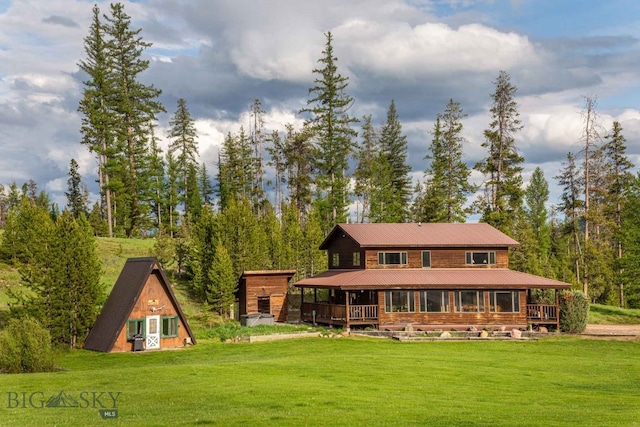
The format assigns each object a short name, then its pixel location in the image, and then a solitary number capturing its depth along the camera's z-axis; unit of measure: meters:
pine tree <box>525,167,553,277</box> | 85.81
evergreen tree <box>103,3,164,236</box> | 65.19
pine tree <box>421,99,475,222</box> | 65.88
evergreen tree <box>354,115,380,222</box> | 76.12
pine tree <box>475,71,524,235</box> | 58.75
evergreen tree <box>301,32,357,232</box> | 66.56
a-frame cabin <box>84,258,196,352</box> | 32.19
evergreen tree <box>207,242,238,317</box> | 45.00
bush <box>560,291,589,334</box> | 40.47
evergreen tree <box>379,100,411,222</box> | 85.19
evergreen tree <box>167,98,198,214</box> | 84.56
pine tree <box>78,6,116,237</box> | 61.44
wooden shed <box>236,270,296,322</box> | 45.34
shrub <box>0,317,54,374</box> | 24.44
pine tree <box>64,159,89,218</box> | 84.00
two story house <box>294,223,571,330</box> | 40.53
